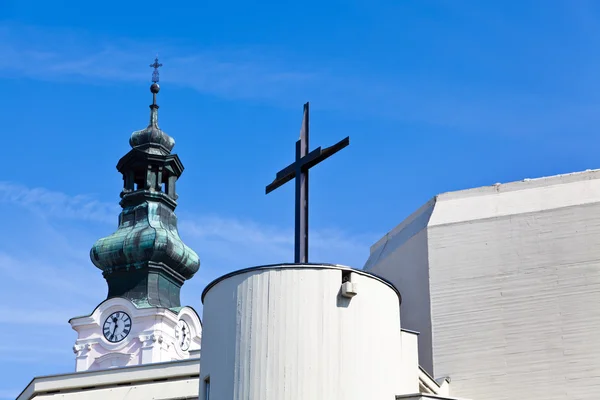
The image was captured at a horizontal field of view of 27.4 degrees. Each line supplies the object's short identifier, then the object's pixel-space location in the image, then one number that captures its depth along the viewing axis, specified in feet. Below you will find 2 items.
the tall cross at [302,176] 61.16
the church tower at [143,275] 211.41
